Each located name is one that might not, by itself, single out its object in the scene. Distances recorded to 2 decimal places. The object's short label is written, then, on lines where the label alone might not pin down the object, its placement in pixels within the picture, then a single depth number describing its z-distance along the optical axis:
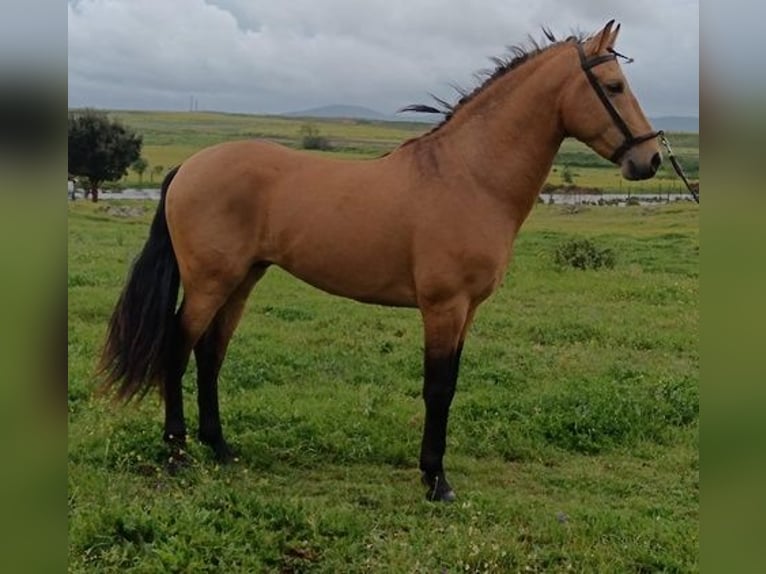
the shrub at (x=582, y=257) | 9.55
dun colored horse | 3.99
